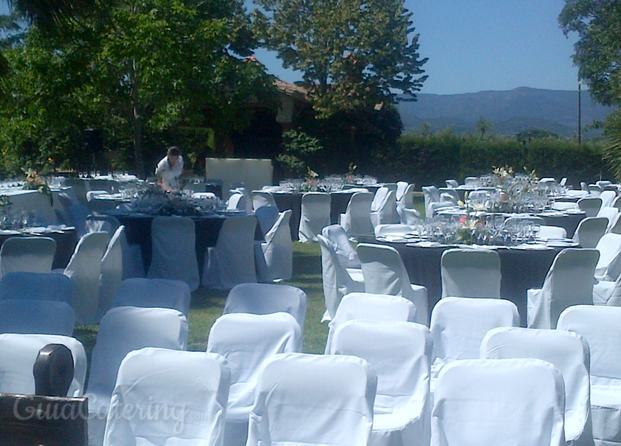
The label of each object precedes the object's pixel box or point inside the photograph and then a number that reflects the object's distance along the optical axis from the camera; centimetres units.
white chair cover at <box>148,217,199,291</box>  1166
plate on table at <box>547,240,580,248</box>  915
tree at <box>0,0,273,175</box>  2044
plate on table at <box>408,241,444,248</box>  908
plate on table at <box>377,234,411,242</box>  952
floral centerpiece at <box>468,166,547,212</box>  1294
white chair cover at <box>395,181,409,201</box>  2044
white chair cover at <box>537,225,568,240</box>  1003
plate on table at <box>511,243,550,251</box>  890
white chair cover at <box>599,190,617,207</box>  1674
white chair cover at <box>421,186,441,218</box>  1781
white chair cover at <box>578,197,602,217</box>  1515
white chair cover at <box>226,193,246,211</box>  1504
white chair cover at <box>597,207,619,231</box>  1240
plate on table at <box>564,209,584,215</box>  1345
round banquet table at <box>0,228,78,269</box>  1000
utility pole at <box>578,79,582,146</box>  3681
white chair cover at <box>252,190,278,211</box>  1697
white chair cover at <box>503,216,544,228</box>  939
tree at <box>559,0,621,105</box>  3275
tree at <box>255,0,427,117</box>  3075
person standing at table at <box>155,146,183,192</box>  1406
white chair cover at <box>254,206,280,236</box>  1331
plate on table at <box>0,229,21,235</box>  1000
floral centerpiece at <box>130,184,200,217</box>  1216
